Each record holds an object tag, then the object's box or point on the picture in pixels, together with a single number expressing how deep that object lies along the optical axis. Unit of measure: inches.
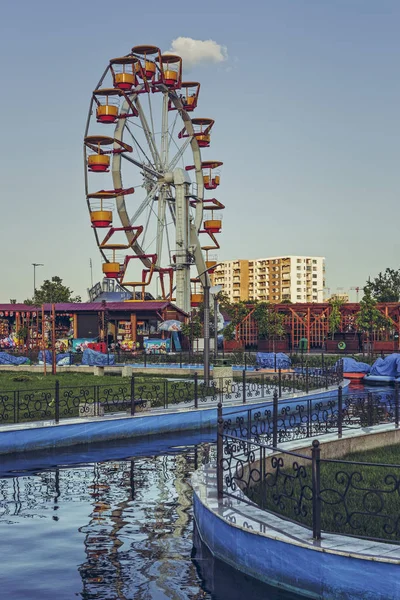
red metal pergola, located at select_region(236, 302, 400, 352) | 2497.5
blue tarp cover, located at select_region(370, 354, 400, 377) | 1537.9
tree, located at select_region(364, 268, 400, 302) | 3316.9
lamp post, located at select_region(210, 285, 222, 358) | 1125.6
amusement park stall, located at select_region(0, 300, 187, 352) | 2529.5
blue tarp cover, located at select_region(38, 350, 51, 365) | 1794.5
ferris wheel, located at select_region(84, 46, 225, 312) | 2642.7
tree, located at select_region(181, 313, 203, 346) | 2373.3
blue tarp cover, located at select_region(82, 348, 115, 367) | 1749.5
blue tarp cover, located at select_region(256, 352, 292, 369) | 1642.5
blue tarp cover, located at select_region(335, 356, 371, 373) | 1608.0
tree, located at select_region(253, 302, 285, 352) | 2536.9
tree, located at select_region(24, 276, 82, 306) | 3526.1
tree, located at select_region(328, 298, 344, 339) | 2529.5
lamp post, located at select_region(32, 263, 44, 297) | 3478.3
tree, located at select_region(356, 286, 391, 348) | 2379.4
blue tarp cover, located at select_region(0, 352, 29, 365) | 1827.0
